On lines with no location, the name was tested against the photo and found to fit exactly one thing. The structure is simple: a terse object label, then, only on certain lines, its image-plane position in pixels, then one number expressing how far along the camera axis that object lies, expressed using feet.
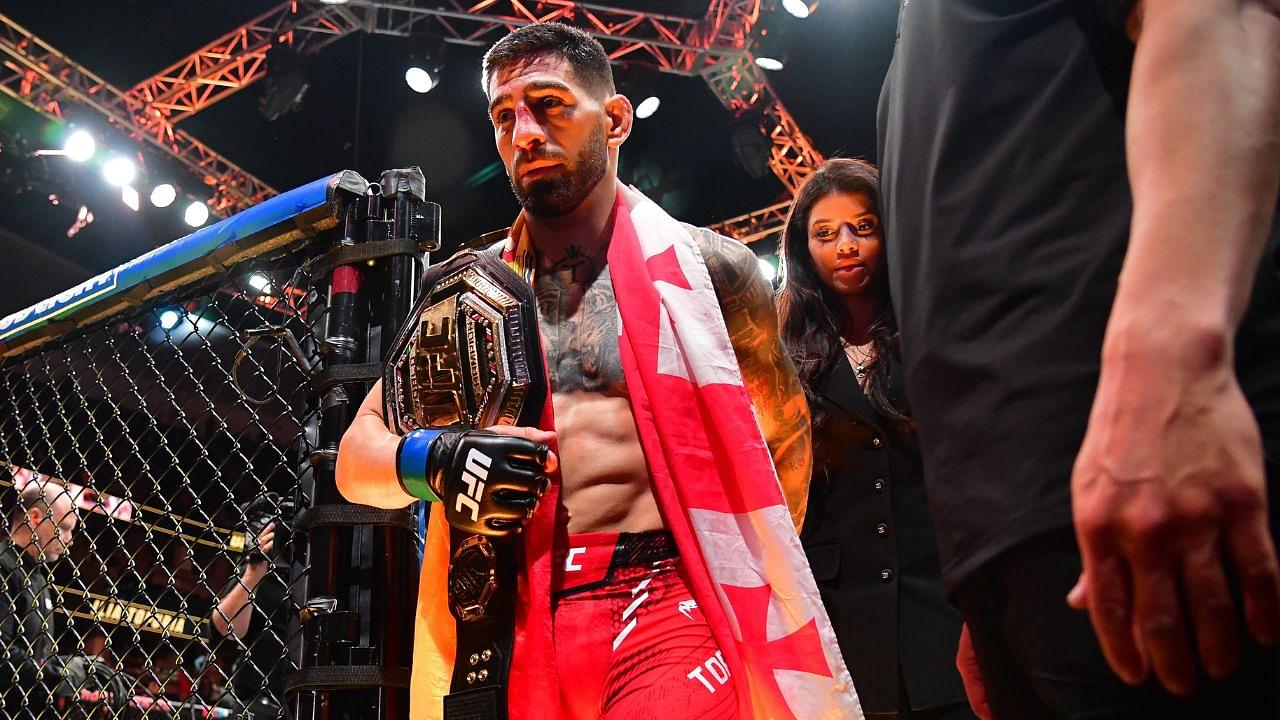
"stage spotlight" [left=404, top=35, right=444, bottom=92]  26.12
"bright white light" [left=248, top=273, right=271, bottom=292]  6.49
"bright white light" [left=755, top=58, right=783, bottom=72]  25.21
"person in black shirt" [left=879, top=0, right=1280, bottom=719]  1.75
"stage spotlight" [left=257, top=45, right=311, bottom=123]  26.09
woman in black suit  5.97
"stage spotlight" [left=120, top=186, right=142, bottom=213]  26.09
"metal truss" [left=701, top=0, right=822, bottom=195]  25.46
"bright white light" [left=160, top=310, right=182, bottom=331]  7.03
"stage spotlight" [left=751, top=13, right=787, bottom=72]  24.86
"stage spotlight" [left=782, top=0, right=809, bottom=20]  23.38
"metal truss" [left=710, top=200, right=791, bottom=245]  31.09
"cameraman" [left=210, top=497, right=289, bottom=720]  5.43
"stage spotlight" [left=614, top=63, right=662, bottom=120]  26.96
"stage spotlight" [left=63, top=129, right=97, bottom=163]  24.64
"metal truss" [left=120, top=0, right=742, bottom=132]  25.61
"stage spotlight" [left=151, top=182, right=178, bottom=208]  26.71
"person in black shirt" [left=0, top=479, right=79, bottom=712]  7.35
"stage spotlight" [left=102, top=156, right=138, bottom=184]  25.66
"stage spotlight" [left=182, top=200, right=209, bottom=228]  27.35
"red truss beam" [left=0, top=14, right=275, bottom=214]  23.17
